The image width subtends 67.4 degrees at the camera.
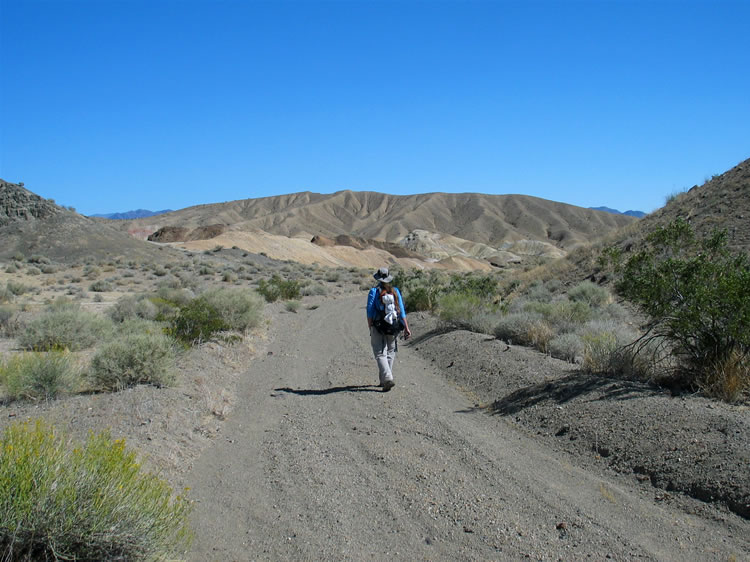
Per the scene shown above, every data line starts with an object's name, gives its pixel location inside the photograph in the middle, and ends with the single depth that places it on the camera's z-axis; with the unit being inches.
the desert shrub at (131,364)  309.7
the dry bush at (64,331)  452.1
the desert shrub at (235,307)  563.5
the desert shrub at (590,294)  673.0
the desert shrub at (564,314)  487.8
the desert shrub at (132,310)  657.0
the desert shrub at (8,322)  538.9
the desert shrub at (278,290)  1016.2
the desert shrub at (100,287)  1093.1
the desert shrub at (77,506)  119.5
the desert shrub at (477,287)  751.1
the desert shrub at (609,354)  310.7
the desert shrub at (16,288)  927.5
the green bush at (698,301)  262.5
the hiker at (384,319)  338.6
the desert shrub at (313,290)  1247.2
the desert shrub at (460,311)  581.6
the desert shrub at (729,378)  251.6
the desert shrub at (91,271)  1263.5
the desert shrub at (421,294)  816.9
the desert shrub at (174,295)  805.9
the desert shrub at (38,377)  279.9
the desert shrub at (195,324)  464.1
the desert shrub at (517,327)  476.7
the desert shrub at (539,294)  760.3
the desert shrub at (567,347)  386.9
